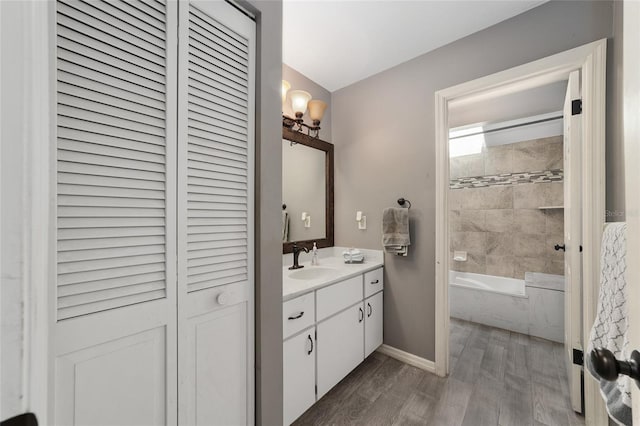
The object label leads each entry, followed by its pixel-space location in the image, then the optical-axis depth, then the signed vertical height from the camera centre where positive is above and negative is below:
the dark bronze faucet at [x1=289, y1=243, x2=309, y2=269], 2.14 -0.34
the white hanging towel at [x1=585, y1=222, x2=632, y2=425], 0.70 -0.35
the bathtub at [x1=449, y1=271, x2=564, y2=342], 2.57 -0.95
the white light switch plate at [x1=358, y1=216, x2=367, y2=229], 2.48 -0.09
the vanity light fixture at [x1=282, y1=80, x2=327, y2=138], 2.19 +0.90
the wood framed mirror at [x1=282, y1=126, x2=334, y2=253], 2.27 +0.21
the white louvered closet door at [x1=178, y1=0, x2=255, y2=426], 0.89 -0.01
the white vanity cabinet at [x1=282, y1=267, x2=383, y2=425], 1.49 -0.81
